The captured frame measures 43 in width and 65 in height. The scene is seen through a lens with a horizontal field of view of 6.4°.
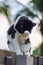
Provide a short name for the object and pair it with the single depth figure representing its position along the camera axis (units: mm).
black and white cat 2665
